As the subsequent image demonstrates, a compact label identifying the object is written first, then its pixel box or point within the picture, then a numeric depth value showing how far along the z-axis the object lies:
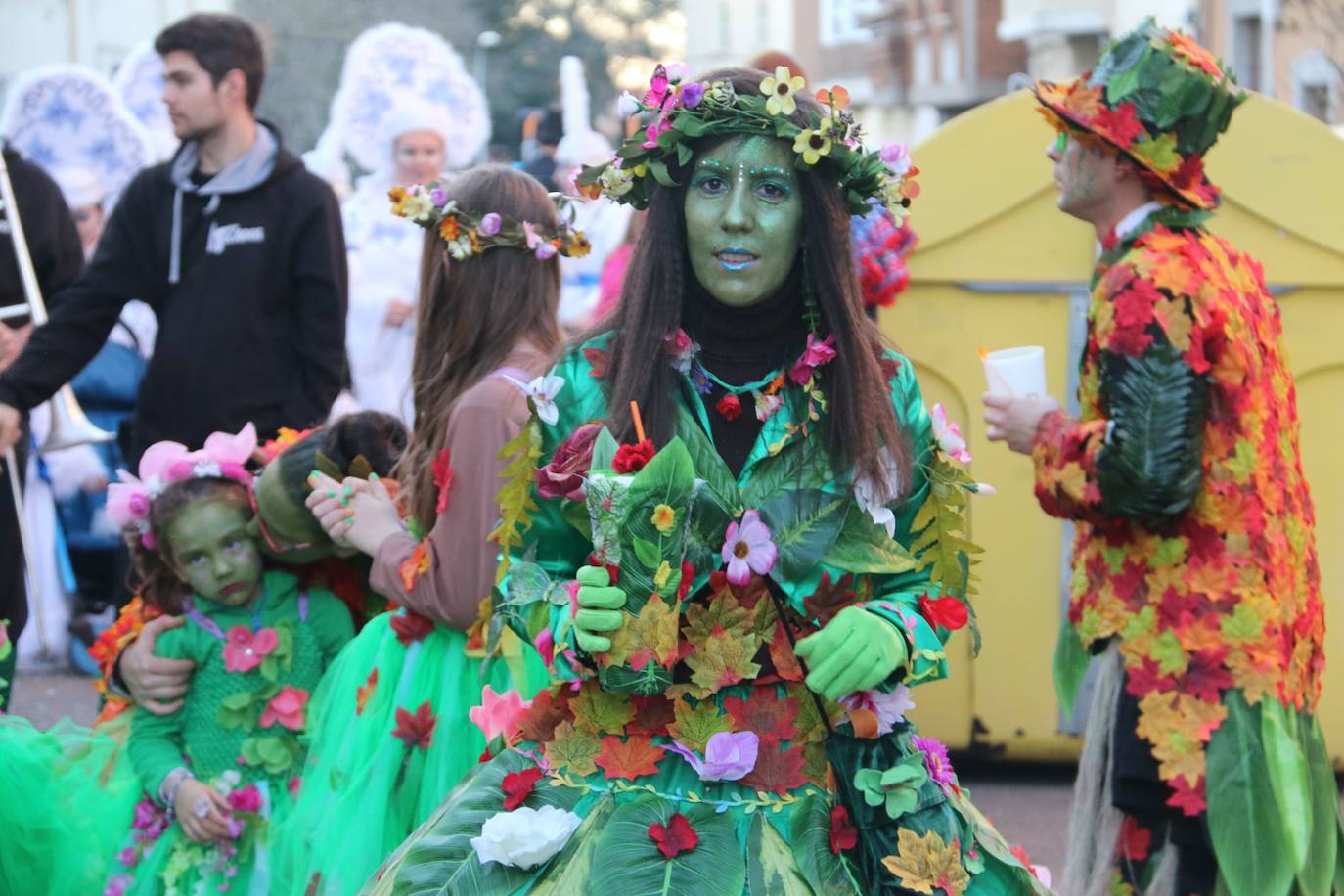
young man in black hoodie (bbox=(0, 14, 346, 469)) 5.84
